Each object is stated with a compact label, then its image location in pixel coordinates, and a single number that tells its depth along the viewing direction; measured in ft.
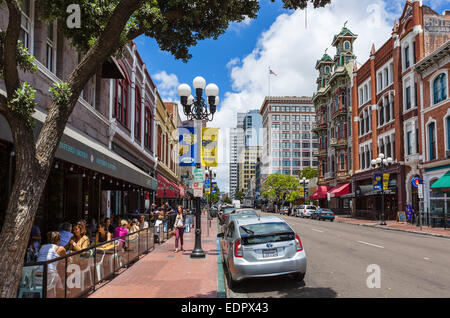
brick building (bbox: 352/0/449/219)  108.78
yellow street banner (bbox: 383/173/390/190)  107.62
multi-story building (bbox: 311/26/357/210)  166.30
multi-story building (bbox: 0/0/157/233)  32.62
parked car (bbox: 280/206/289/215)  196.97
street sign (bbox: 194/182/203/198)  46.44
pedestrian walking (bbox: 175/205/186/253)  47.81
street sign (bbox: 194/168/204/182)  48.14
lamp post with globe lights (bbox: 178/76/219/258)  45.84
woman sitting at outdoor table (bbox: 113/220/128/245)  39.19
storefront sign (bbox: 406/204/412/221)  101.79
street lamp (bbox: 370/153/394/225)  99.44
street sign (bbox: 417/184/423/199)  81.50
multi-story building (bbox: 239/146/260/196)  548.72
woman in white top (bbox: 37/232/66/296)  23.42
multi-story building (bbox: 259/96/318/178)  389.80
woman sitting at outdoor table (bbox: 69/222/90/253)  29.86
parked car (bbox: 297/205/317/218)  154.06
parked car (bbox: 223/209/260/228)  65.59
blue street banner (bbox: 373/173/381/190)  108.35
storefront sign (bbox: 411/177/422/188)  84.58
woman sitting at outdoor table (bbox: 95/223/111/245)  37.37
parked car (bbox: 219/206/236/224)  102.83
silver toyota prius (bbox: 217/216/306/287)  27.50
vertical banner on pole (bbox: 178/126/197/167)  49.19
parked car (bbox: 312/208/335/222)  131.64
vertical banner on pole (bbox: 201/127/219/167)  46.65
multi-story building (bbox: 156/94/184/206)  102.97
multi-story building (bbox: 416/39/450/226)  94.02
